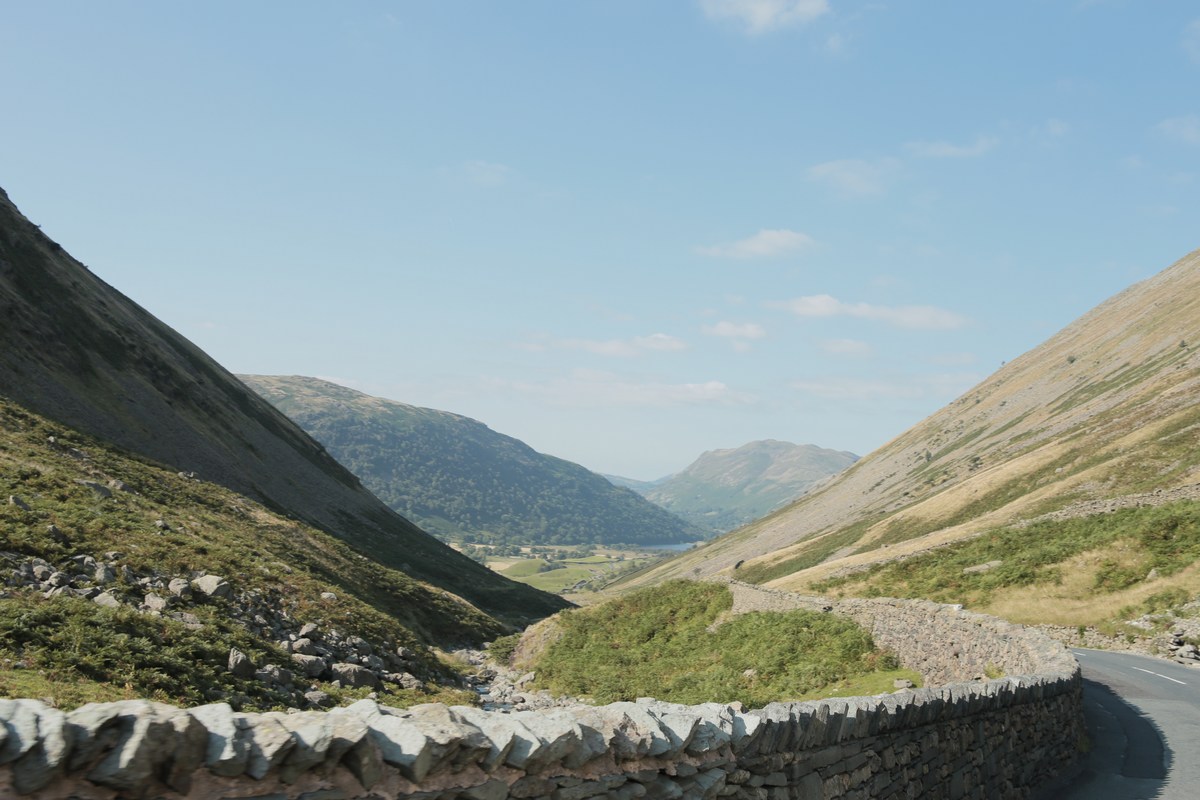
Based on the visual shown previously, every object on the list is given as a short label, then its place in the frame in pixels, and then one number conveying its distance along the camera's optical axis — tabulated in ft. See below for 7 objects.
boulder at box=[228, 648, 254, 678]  78.54
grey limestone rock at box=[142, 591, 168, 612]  88.63
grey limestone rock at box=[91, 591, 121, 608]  80.98
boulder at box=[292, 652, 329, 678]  92.85
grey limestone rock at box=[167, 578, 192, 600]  96.78
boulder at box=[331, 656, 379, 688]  97.55
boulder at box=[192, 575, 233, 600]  102.01
